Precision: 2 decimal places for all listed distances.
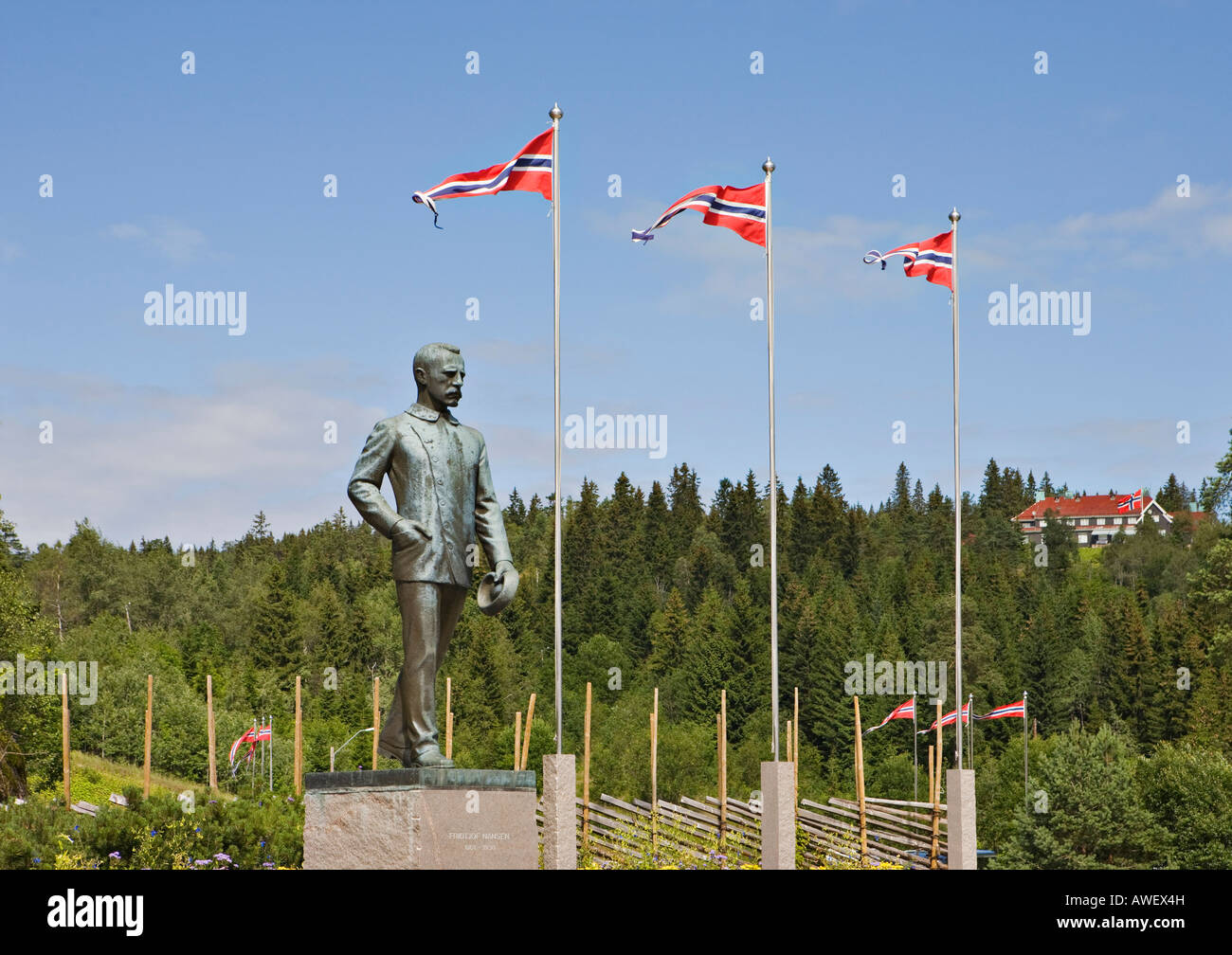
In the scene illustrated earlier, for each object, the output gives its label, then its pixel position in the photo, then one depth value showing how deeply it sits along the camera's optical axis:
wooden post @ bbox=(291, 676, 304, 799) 24.81
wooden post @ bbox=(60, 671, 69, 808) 22.73
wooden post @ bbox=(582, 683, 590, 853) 24.45
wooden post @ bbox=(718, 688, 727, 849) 26.44
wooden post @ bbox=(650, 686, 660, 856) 23.45
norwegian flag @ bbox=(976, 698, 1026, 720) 40.52
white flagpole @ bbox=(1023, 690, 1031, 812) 62.12
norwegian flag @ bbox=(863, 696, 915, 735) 37.67
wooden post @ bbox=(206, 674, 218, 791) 26.52
